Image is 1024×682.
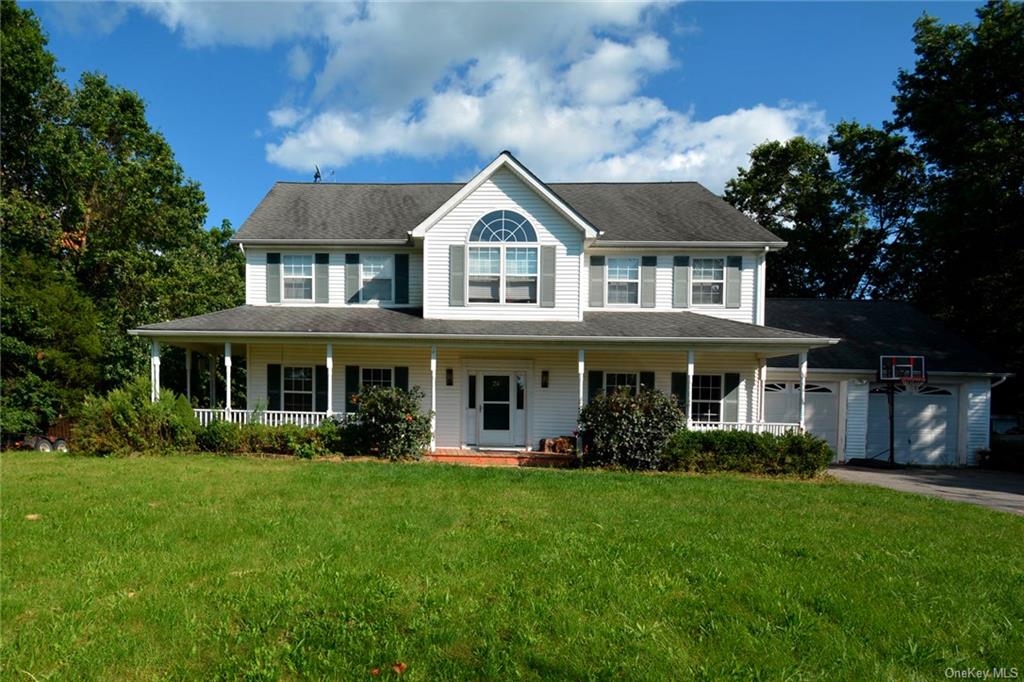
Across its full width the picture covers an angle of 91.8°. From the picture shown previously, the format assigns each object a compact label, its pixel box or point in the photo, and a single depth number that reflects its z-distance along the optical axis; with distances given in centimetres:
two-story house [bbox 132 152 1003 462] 1275
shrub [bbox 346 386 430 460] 1188
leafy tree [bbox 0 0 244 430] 1692
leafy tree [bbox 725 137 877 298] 2603
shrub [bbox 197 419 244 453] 1212
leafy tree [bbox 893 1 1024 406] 1545
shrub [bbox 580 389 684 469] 1149
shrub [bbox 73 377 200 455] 1144
